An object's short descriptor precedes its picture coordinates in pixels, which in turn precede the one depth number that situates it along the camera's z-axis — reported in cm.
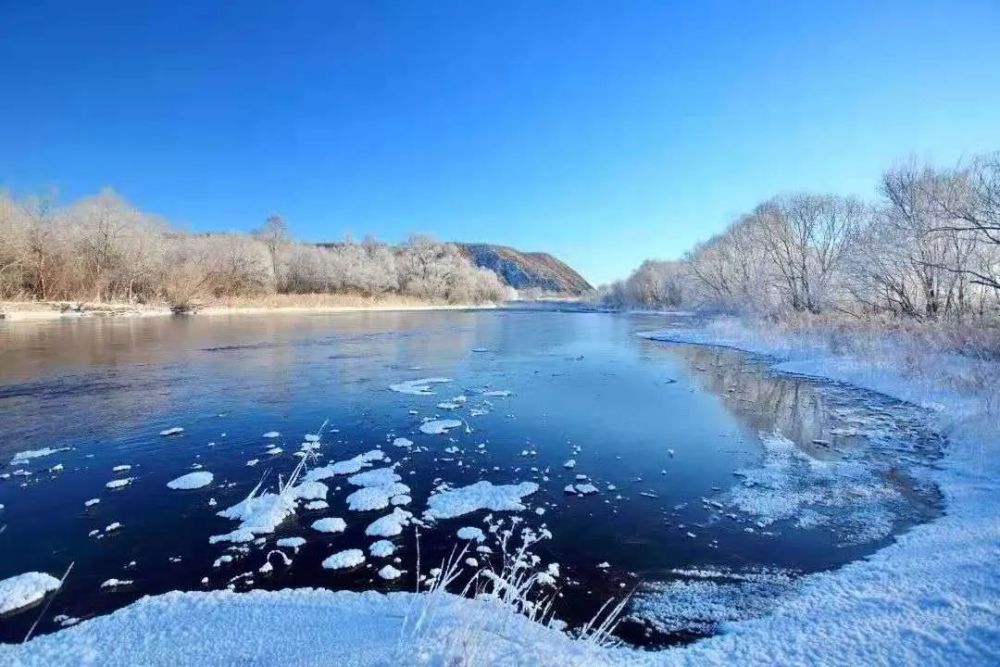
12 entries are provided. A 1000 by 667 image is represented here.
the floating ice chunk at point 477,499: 577
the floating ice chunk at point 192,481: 637
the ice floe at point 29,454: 719
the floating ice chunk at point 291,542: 487
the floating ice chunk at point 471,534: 514
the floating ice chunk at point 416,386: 1265
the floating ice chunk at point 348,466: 676
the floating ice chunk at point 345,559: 450
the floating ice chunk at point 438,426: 916
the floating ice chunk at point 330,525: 522
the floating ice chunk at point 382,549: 474
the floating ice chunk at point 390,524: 518
